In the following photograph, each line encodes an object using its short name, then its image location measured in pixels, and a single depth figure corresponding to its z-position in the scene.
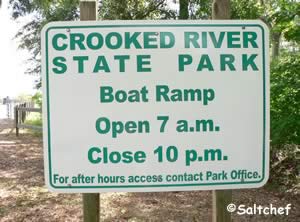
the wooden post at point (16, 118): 12.08
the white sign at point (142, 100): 2.20
